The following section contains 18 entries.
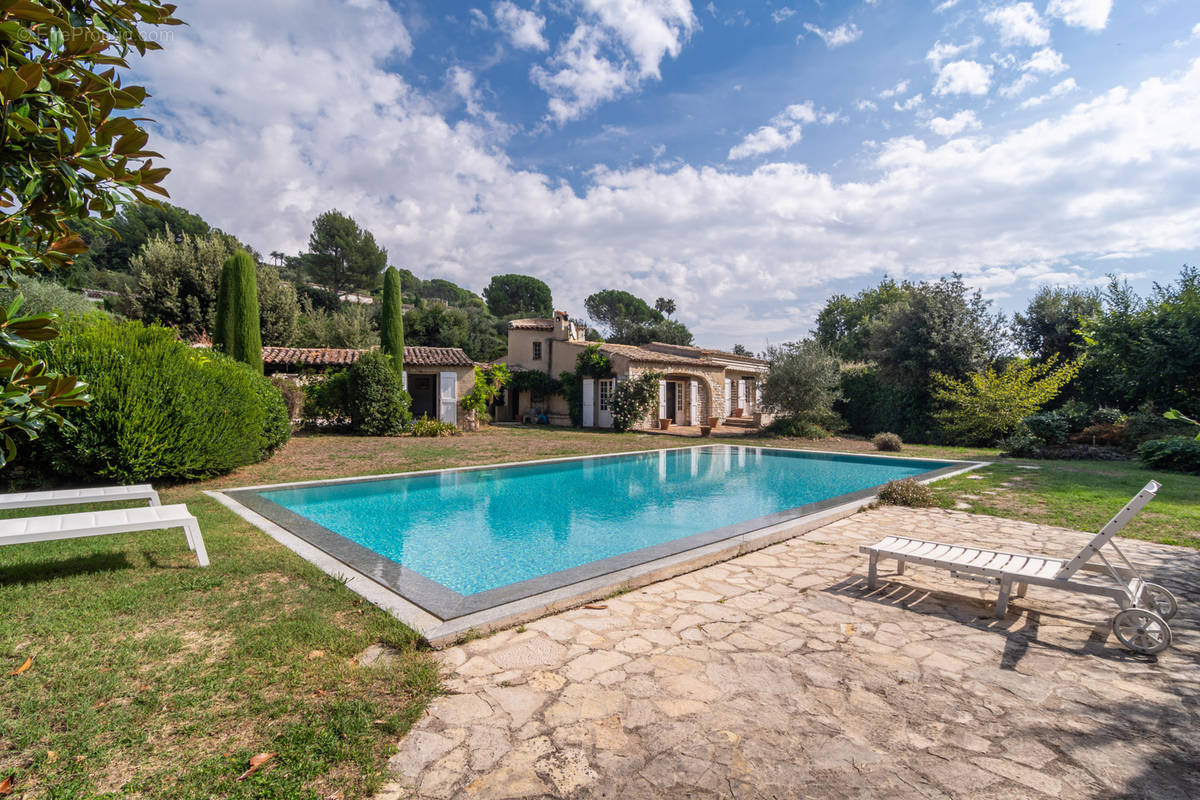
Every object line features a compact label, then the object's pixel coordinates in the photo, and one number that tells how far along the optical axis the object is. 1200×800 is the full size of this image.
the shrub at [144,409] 7.12
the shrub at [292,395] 17.02
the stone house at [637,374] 22.22
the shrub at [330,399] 17.48
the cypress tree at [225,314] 15.71
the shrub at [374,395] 16.97
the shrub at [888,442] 15.12
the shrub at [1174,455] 10.57
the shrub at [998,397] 15.06
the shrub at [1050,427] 13.90
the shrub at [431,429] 17.89
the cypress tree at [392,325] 19.45
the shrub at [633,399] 20.34
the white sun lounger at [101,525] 3.72
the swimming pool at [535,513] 4.90
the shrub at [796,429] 18.39
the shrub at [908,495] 7.28
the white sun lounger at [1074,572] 3.09
